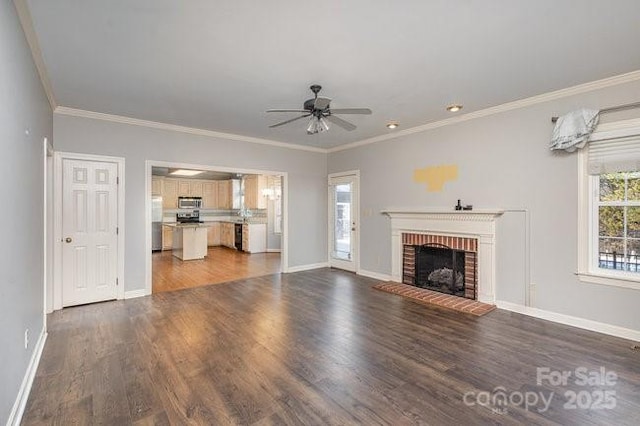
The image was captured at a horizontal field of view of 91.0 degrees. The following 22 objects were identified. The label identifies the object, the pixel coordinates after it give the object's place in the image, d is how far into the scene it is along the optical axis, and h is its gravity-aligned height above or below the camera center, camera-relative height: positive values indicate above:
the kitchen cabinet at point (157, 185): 9.84 +0.85
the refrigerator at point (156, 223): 9.77 -0.35
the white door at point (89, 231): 4.26 -0.27
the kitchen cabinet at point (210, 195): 10.91 +0.60
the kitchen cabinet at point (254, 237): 9.33 -0.76
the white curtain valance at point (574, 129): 3.39 +0.93
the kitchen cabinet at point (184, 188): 10.45 +0.80
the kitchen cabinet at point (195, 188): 10.66 +0.81
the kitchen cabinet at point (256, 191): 9.94 +0.66
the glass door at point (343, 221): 6.50 -0.20
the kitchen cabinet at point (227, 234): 10.38 -0.76
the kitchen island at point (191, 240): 8.02 -0.74
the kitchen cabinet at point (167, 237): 9.93 -0.80
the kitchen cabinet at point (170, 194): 10.17 +0.59
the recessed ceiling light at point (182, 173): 8.94 +1.16
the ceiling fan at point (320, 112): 3.34 +1.11
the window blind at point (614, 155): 3.21 +0.60
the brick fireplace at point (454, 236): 4.38 -0.38
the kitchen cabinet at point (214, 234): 10.91 -0.78
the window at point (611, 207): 3.26 +0.06
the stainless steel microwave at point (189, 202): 10.32 +0.32
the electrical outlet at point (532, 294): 3.93 -1.02
